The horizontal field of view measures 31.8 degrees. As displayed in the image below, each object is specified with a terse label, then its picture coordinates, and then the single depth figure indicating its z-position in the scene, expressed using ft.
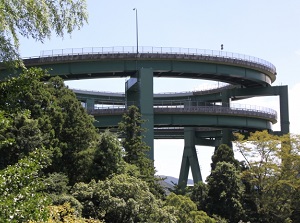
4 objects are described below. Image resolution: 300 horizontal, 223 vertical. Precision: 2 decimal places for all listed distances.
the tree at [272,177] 136.77
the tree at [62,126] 104.93
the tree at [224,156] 148.15
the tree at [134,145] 123.75
